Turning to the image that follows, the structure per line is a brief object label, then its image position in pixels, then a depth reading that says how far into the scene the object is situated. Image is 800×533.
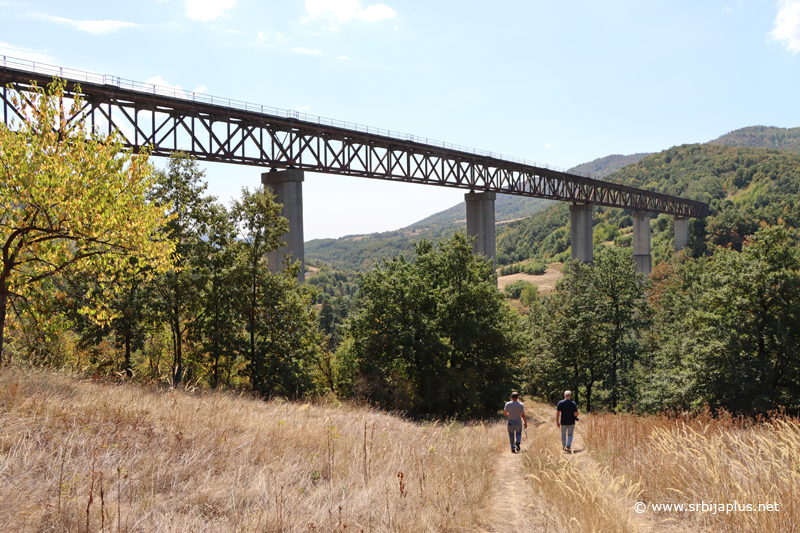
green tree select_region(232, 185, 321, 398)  17.75
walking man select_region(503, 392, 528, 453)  11.67
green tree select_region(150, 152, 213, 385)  16.05
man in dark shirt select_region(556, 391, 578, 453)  11.27
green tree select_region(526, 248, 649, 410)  29.64
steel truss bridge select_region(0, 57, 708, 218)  25.75
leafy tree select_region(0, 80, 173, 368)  7.60
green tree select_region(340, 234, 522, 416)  22.47
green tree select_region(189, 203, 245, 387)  17.17
